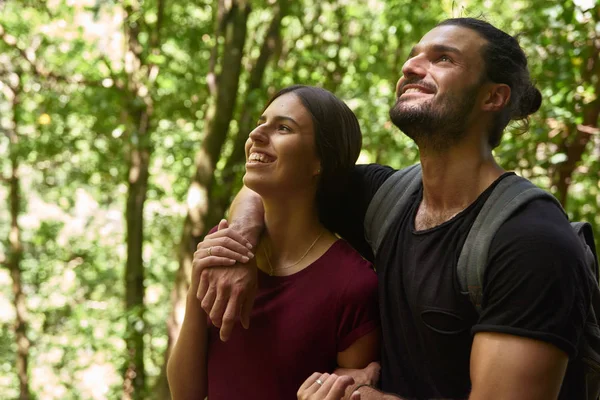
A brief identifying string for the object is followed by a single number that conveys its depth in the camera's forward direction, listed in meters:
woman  2.60
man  2.00
